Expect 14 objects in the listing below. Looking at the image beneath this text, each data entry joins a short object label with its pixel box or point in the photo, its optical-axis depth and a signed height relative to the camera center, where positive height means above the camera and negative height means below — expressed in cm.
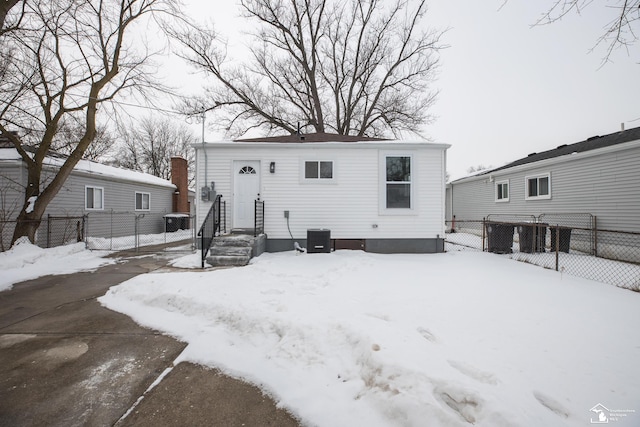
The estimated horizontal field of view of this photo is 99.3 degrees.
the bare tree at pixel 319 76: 1723 +931
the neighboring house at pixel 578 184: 819 +106
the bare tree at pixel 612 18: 334 +243
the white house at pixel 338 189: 849 +71
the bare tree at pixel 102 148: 2370 +599
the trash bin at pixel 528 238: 870 -88
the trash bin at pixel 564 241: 910 -101
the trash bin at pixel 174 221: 1583 -57
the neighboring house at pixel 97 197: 941 +69
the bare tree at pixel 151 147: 2867 +699
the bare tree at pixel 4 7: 654 +496
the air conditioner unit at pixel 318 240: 780 -82
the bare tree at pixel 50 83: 825 +422
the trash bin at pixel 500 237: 881 -85
